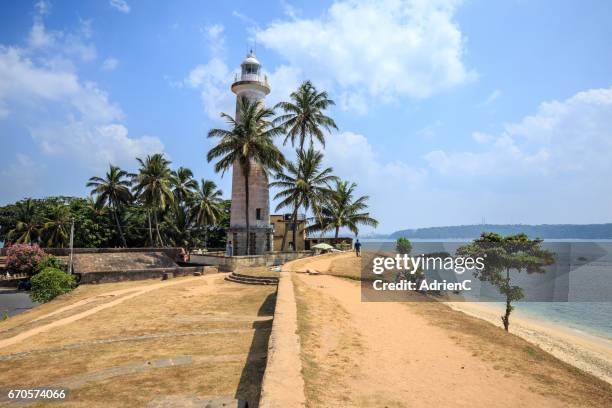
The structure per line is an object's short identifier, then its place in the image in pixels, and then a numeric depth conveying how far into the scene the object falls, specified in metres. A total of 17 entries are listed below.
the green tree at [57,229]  43.09
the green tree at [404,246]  32.56
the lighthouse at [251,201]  34.66
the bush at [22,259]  30.09
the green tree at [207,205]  46.66
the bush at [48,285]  23.27
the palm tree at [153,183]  40.28
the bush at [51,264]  28.75
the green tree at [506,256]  17.39
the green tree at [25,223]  44.31
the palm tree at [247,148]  31.86
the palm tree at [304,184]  35.34
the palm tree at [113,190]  43.16
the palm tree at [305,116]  37.62
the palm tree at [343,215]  45.72
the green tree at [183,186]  47.84
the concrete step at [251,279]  21.55
